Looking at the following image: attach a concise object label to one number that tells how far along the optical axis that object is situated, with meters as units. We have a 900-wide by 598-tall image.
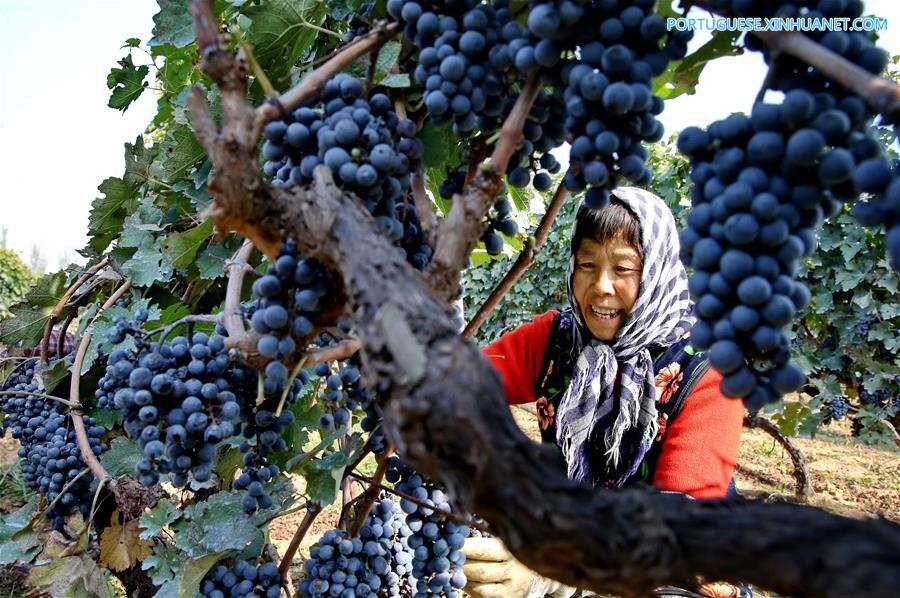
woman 2.19
